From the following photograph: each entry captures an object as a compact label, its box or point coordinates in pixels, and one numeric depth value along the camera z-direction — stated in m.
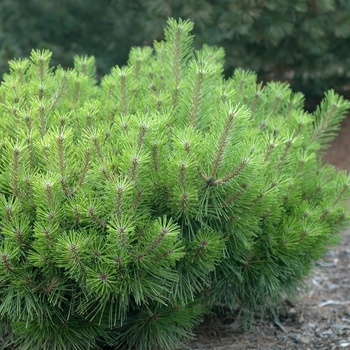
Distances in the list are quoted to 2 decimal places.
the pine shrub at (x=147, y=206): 2.21
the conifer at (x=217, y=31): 5.45
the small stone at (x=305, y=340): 3.11
